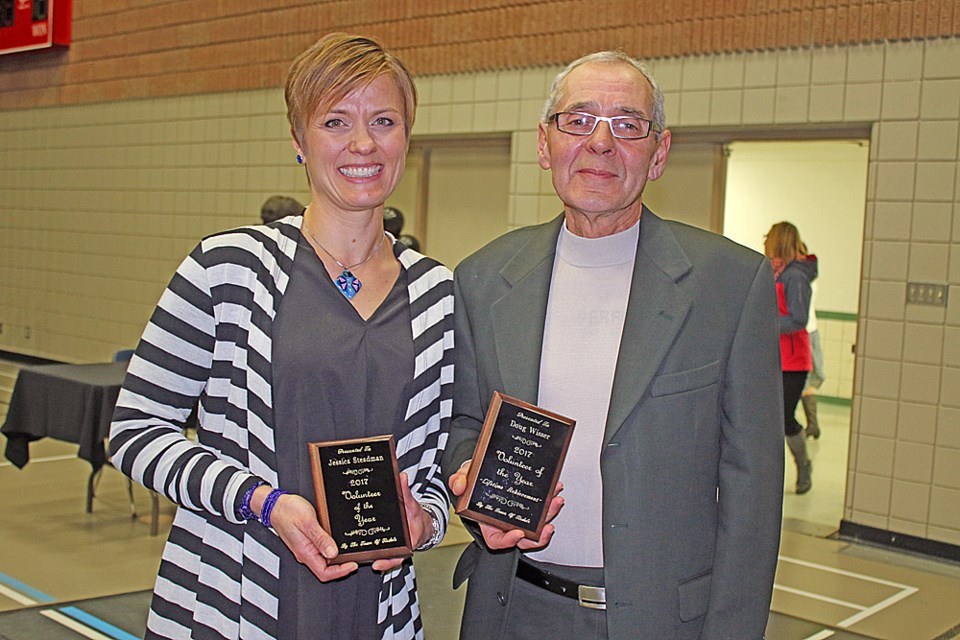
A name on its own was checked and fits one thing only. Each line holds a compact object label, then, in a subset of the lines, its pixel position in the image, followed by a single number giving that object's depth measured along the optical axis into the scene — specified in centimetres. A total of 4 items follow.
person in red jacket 670
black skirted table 534
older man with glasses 179
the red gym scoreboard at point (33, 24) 1174
